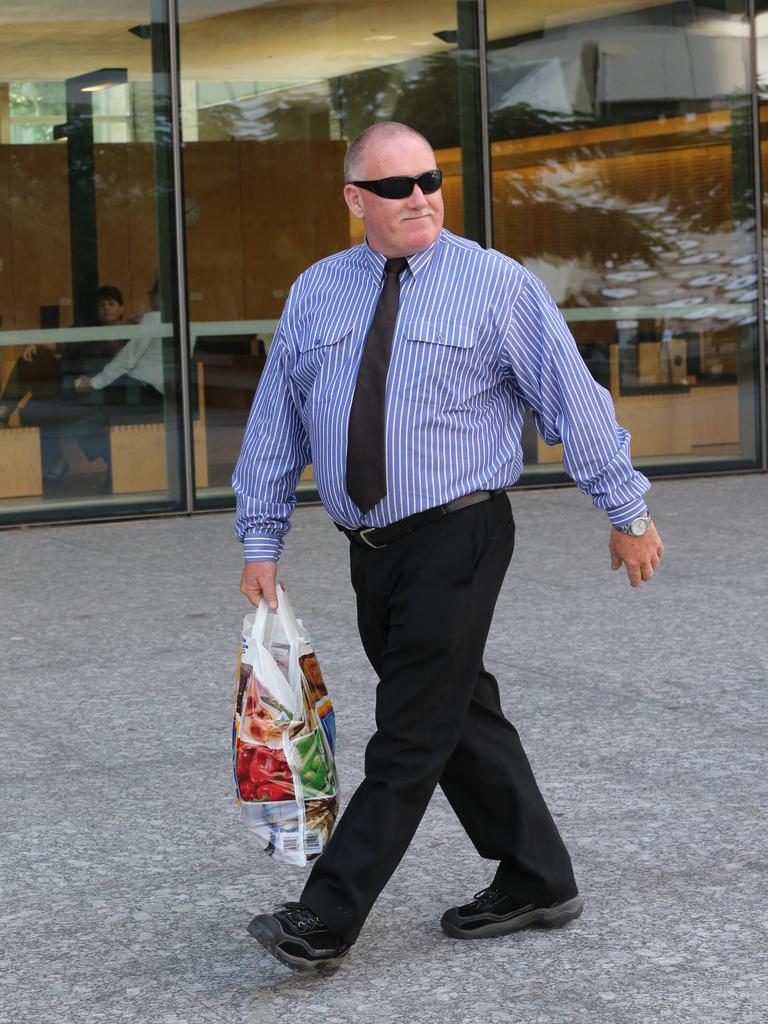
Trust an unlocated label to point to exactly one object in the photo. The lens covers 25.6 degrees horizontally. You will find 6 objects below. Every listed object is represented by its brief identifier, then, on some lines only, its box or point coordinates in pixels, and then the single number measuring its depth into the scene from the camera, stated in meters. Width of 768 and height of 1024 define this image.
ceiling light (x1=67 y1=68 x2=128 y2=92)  12.12
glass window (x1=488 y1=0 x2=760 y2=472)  13.34
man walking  3.70
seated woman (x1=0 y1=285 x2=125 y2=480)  12.23
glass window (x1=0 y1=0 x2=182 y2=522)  12.09
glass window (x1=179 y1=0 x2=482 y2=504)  12.48
